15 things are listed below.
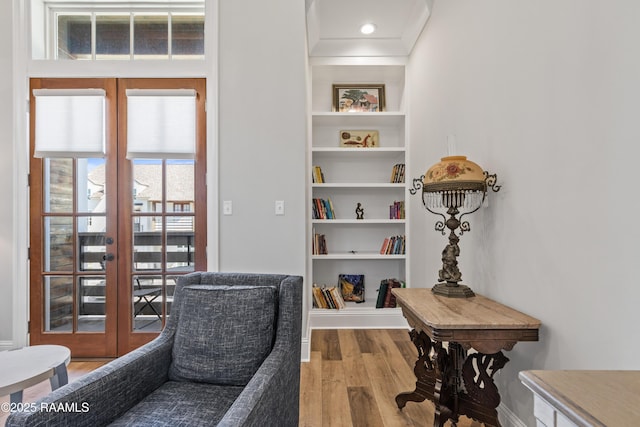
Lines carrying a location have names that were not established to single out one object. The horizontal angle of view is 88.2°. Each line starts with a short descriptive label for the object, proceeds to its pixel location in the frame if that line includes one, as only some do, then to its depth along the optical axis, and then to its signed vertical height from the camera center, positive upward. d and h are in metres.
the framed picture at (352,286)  3.65 -0.84
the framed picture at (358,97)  3.73 +1.30
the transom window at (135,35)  2.83 +1.51
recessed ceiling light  3.20 +1.79
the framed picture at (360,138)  3.75 +0.83
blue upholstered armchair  1.12 -0.60
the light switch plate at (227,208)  2.68 +0.02
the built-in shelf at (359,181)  3.67 +0.34
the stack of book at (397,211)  3.59 +0.00
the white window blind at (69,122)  2.72 +0.73
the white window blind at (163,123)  2.72 +0.73
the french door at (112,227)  2.74 -0.13
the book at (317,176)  3.58 +0.38
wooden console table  1.36 -0.55
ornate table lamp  1.68 +0.11
